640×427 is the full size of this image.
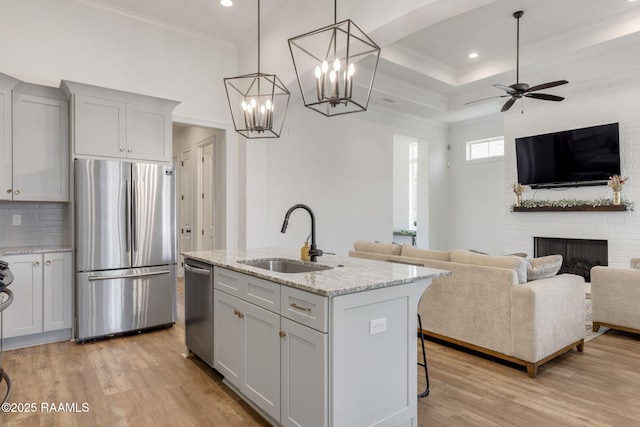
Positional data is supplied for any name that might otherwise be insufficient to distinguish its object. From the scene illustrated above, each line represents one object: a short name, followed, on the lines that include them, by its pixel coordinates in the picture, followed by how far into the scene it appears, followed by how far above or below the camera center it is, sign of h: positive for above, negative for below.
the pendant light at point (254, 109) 2.93 +1.36
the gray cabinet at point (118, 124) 3.76 +0.93
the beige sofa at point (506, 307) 2.93 -0.79
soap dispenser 2.79 -0.30
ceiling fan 4.46 +1.46
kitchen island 1.81 -0.69
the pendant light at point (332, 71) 2.12 +1.65
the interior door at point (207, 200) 5.89 +0.20
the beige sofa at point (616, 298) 3.74 -0.87
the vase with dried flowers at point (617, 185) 5.51 +0.37
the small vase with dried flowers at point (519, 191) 6.72 +0.36
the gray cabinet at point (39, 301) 3.50 -0.83
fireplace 5.86 -0.65
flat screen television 5.65 +0.85
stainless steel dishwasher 2.90 -0.77
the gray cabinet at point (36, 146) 3.60 +0.66
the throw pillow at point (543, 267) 3.16 -0.47
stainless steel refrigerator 3.71 -0.34
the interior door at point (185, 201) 6.80 +0.22
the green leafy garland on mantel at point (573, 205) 5.49 +0.09
